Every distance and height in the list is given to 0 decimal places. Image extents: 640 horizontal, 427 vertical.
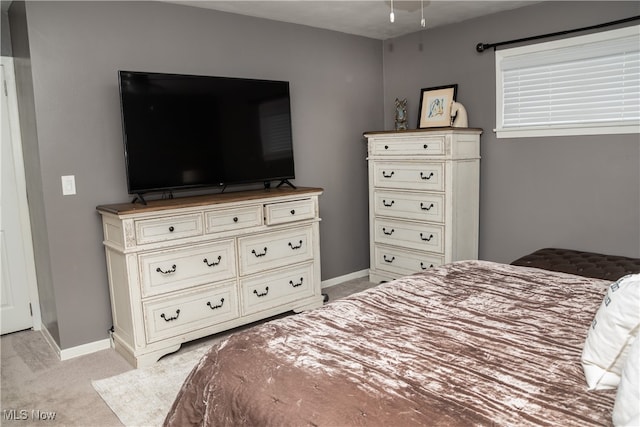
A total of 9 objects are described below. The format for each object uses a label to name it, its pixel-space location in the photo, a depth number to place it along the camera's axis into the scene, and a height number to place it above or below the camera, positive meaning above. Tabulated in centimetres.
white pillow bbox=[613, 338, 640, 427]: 104 -57
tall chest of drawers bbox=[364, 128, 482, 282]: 391 -41
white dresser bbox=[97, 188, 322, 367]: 297 -72
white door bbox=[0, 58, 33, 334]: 337 -57
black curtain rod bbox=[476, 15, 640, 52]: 328 +84
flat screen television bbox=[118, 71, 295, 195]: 309 +19
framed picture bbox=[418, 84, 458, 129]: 429 +40
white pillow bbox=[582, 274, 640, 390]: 127 -53
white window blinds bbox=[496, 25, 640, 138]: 334 +44
